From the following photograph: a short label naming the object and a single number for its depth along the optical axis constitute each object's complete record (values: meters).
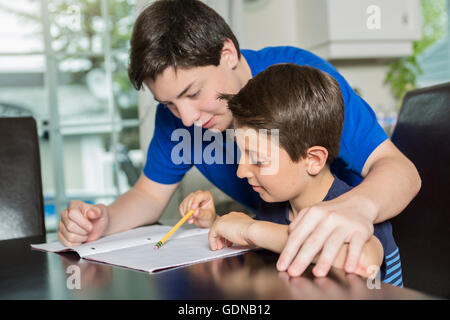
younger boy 0.82
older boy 0.83
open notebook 0.71
